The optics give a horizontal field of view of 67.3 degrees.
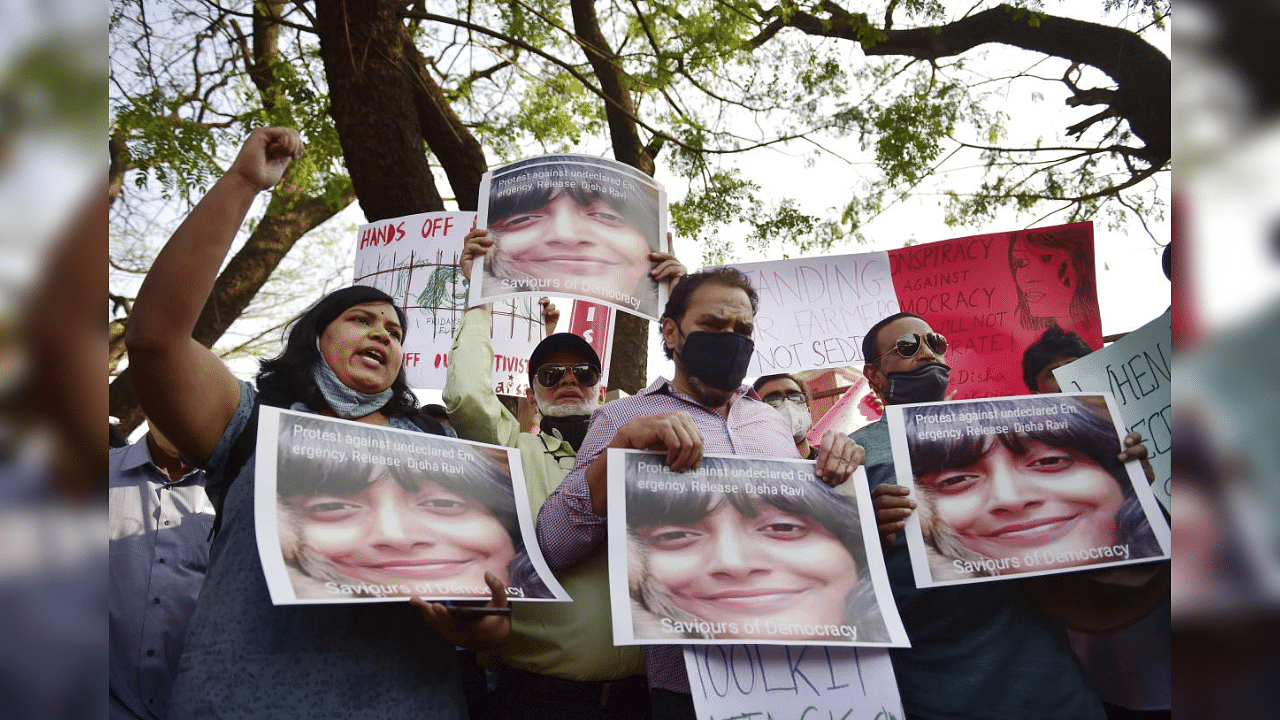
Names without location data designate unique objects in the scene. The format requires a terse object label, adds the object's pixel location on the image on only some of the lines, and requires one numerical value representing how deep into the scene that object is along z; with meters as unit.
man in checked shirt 2.18
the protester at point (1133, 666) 2.39
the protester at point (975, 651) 2.25
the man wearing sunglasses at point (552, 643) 2.28
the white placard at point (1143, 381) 2.46
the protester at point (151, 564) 2.58
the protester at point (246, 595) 1.83
